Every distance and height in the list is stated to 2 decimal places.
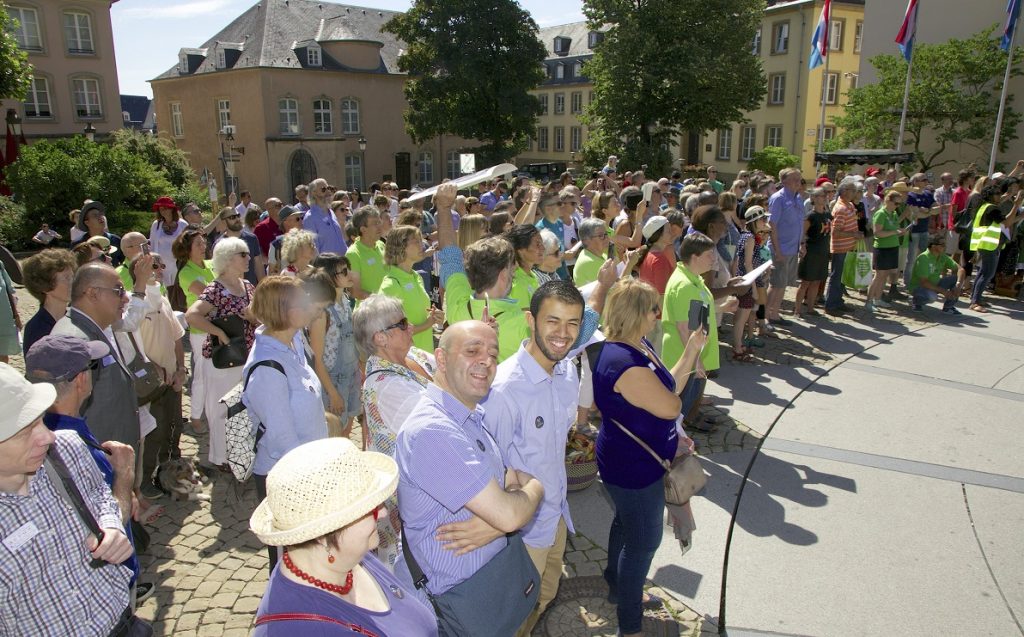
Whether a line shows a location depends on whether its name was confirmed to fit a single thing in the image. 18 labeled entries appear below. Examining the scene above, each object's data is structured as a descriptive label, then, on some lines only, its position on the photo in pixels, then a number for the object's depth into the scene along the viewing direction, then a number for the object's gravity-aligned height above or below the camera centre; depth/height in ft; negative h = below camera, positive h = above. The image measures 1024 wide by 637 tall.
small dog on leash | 17.10 -8.16
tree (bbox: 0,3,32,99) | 56.85 +8.43
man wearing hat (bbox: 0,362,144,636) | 7.28 -4.27
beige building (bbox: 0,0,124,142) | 104.32 +16.23
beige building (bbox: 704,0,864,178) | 121.31 +17.70
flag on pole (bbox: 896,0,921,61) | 68.23 +14.08
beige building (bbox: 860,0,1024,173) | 84.33 +19.05
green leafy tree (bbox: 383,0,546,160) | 114.11 +17.51
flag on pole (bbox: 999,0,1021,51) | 59.26 +13.54
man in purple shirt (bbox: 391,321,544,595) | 7.72 -3.79
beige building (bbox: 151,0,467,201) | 120.57 +12.63
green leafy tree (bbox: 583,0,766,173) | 93.81 +13.88
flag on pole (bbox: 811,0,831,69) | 77.71 +14.61
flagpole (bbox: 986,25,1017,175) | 60.59 +4.86
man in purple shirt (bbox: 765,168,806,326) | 30.68 -2.84
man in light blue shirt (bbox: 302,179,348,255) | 28.96 -2.45
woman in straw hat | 5.88 -3.38
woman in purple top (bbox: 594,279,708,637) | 10.70 -4.30
